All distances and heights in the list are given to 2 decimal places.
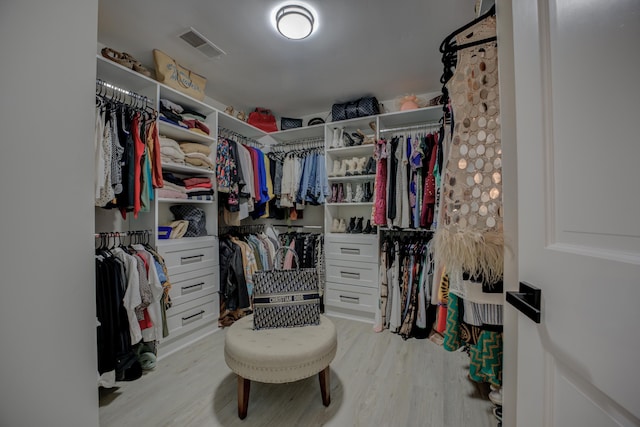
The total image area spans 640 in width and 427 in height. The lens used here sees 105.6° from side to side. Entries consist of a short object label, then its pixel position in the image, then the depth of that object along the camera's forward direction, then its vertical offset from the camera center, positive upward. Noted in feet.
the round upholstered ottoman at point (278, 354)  4.02 -2.35
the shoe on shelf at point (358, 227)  9.20 -0.45
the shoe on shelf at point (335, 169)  9.43 +1.83
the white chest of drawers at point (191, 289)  6.65 -2.12
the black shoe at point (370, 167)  8.77 +1.74
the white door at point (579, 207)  1.13 +0.03
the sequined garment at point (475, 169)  2.53 +0.51
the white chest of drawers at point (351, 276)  8.52 -2.19
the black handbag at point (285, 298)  4.83 -1.65
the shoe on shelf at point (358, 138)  9.12 +2.95
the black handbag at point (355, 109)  8.75 +3.94
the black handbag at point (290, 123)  10.36 +3.98
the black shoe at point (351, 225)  9.41 -0.37
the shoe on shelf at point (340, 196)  9.46 +0.77
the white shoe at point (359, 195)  9.13 +0.76
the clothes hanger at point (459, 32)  2.83 +2.29
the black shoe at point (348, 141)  9.45 +2.90
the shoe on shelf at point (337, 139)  9.37 +2.96
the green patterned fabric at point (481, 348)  3.02 -1.85
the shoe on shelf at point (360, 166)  9.06 +1.85
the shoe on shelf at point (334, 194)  9.52 +0.85
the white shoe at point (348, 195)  9.30 +0.79
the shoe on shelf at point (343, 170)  9.32 +1.75
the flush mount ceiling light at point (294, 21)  5.18 +4.33
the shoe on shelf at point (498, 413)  3.92 -3.27
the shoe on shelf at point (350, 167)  9.13 +1.83
